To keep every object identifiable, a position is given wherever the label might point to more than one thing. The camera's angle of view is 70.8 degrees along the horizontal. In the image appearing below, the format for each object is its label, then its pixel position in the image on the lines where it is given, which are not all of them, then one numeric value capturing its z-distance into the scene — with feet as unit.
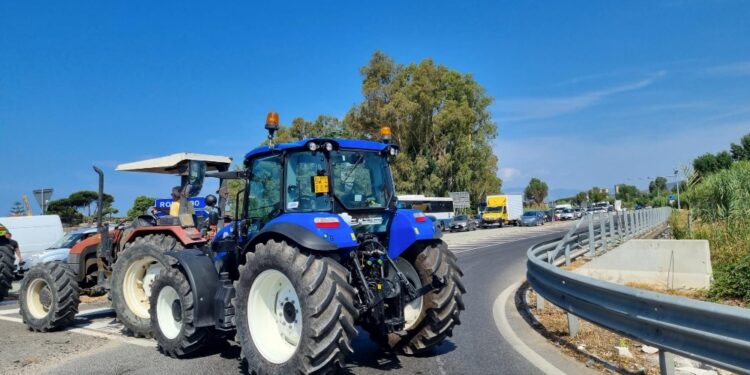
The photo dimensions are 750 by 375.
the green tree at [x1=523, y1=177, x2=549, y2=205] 416.69
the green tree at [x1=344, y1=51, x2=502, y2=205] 139.74
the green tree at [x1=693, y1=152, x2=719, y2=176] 238.93
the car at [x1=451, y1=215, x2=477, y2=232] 150.39
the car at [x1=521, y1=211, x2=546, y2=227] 171.01
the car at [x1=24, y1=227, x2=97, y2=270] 52.60
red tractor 24.45
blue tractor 15.78
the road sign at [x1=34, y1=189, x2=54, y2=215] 51.29
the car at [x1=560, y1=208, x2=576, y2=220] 246.72
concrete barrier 38.99
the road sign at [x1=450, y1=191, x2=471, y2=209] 122.62
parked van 59.57
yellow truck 169.78
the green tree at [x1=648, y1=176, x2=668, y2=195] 369.65
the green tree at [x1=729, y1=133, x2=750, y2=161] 240.53
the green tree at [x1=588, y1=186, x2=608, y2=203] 441.19
